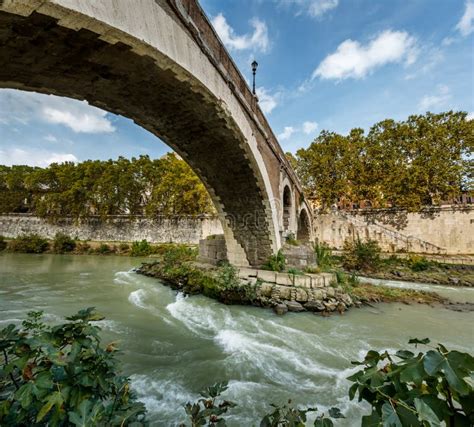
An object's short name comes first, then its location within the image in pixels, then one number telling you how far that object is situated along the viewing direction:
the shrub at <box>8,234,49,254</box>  24.12
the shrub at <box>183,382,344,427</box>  1.43
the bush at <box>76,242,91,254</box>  24.14
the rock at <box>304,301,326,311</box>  7.90
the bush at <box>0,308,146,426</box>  1.28
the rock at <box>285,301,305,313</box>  7.93
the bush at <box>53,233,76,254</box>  24.43
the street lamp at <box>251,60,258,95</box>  7.88
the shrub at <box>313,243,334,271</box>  10.82
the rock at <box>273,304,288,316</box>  7.71
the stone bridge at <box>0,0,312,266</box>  2.83
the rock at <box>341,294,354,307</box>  8.40
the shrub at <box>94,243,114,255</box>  23.71
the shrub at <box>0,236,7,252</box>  24.96
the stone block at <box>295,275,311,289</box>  8.45
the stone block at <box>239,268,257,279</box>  9.24
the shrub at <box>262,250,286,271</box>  9.35
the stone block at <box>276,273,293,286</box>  8.58
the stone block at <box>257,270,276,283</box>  8.84
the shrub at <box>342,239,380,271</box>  15.36
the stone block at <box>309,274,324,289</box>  8.50
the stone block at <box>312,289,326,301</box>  8.14
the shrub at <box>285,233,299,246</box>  10.57
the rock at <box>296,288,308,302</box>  8.11
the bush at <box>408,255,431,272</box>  15.23
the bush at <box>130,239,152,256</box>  22.66
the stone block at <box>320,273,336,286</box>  8.76
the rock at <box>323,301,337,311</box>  7.97
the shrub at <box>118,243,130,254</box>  23.61
